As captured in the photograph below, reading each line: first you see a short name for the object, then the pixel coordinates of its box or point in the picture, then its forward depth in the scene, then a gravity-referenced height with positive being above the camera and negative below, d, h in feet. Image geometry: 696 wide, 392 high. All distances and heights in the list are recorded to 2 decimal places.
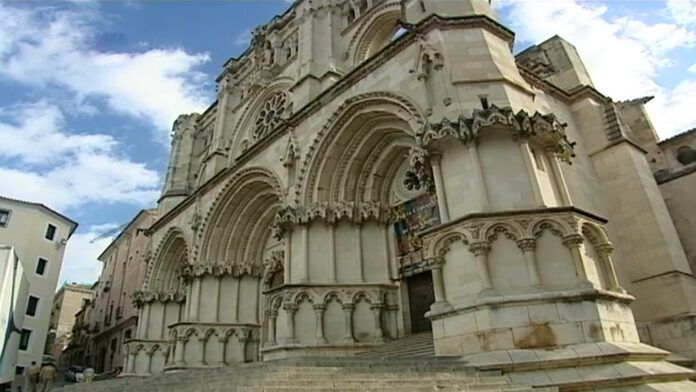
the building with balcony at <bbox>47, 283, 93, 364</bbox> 137.18 +22.98
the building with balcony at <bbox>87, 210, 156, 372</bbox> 88.48 +17.86
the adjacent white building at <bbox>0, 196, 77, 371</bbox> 78.48 +22.77
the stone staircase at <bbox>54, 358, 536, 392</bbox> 18.24 -0.29
